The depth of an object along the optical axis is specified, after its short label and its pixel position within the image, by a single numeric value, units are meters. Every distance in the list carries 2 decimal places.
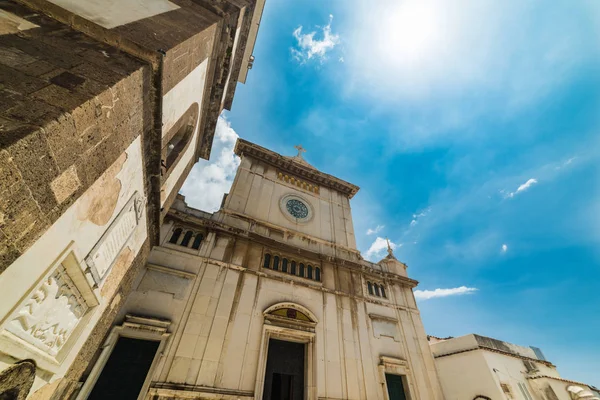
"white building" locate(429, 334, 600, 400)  13.57
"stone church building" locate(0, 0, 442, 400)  2.77
